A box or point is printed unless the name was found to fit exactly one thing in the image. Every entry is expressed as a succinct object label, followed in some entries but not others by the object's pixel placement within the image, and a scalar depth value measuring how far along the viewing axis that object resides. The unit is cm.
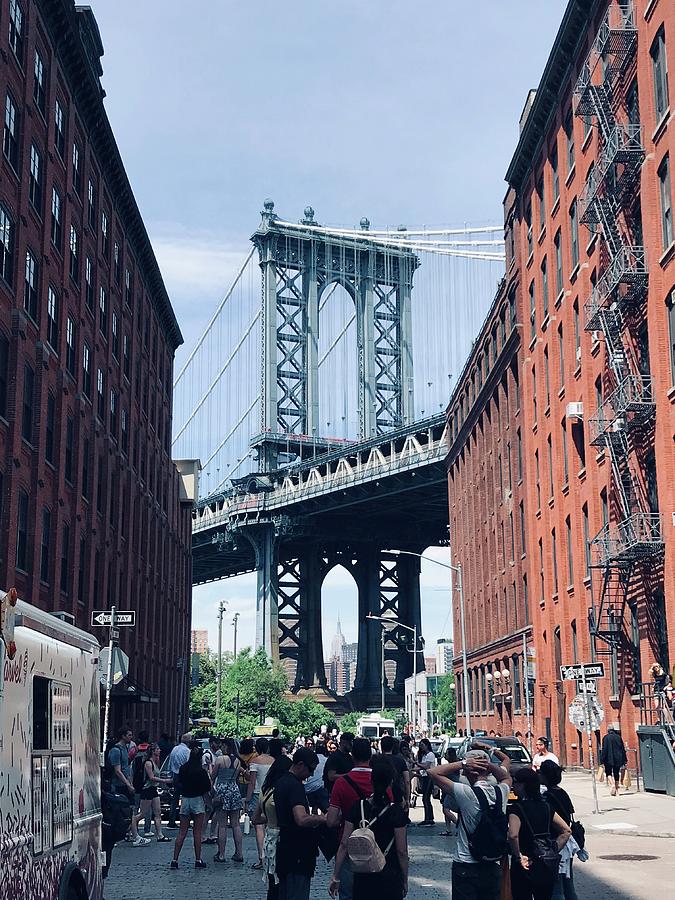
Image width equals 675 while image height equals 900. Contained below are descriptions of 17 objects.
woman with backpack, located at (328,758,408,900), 915
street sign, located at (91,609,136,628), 2134
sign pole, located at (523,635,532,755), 4817
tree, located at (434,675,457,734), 11825
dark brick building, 3369
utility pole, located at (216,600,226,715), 9619
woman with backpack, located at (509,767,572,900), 1002
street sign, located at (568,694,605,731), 2748
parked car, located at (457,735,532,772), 2689
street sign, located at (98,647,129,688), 2002
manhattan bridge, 11038
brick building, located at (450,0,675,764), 3422
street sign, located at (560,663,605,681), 2653
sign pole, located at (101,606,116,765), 1941
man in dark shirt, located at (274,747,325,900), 1096
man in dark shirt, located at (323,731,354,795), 1458
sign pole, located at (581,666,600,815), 2662
